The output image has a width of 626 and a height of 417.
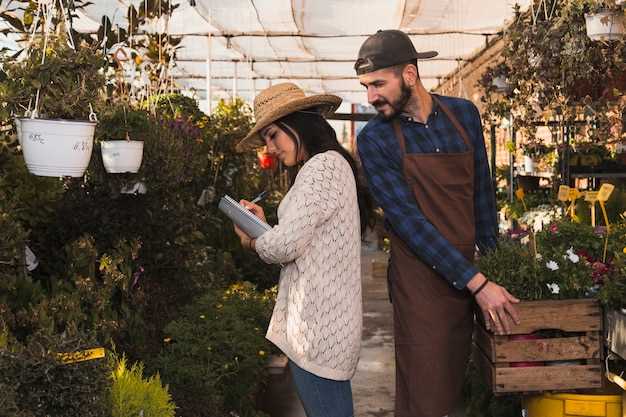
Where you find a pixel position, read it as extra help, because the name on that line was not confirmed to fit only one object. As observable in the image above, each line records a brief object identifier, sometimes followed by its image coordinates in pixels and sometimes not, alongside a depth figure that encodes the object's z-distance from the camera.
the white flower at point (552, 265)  2.77
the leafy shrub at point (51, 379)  2.22
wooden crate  2.72
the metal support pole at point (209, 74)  9.28
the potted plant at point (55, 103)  2.70
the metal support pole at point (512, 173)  7.23
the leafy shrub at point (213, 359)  3.62
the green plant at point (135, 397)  2.66
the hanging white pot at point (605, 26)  4.15
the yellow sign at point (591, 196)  3.39
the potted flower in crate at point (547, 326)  2.73
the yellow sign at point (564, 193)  3.67
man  2.41
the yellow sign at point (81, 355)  2.29
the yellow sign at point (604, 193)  3.25
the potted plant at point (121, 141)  3.53
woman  2.36
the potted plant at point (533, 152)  6.78
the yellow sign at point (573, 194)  3.66
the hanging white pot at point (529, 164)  7.55
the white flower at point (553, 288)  2.76
